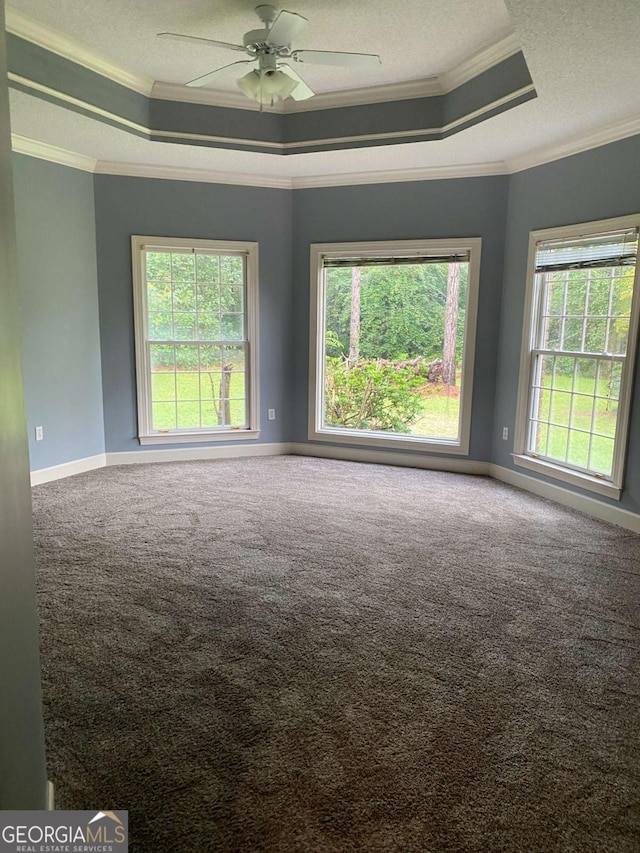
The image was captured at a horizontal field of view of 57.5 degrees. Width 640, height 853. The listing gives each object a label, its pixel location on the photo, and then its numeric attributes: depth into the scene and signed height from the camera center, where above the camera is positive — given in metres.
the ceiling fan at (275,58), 3.05 +1.49
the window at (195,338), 5.53 -0.08
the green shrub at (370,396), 5.95 -0.64
